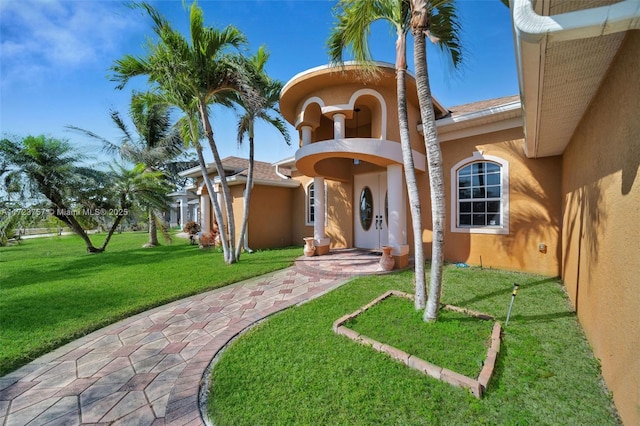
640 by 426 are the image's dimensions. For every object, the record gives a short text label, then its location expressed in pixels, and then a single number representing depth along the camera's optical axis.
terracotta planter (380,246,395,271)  7.38
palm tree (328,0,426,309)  4.25
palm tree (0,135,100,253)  11.38
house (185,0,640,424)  2.29
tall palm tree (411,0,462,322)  3.79
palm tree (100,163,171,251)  13.45
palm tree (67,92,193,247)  16.39
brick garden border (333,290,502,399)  2.70
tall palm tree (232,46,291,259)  8.31
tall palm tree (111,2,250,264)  7.21
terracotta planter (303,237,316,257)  9.43
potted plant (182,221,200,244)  16.35
